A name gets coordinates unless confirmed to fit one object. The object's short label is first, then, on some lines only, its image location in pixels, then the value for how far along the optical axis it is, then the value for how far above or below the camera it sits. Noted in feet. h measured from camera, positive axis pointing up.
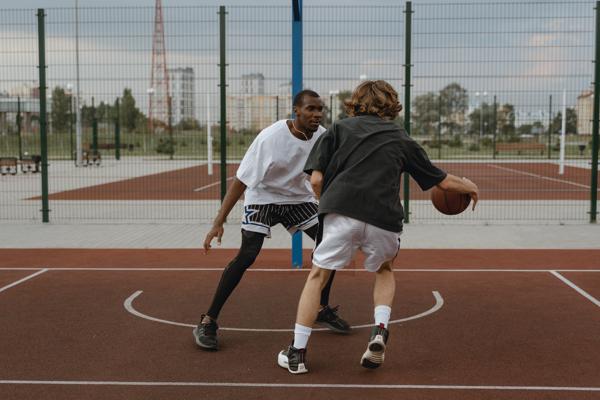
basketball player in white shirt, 17.04 -1.17
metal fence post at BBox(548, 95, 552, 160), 43.50 +0.79
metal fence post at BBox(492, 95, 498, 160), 52.42 +0.75
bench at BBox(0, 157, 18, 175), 76.33 -2.93
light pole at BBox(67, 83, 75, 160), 40.60 +3.00
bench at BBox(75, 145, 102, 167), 94.03 -2.93
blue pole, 24.80 +2.86
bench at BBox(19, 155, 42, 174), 79.15 -3.30
